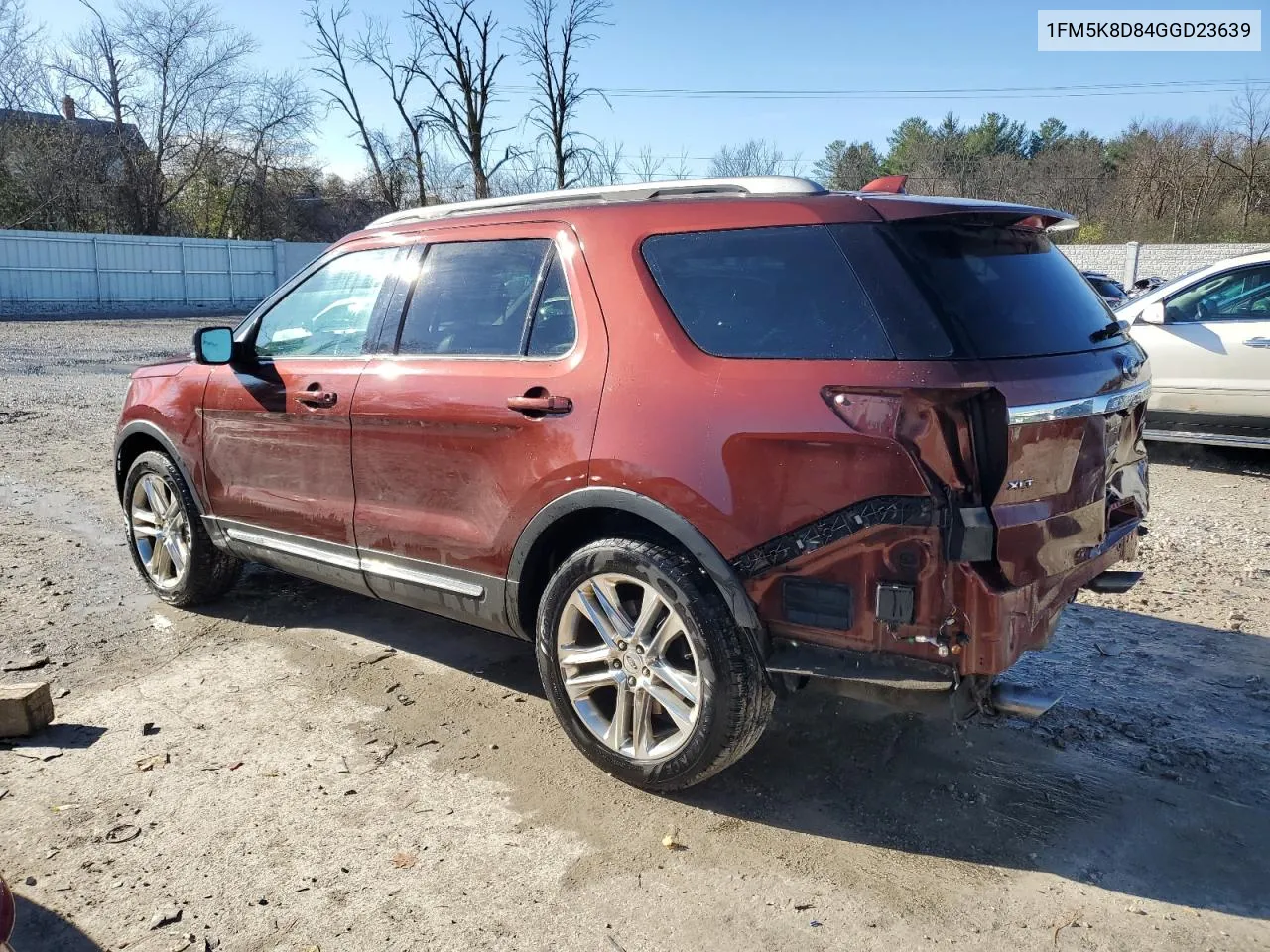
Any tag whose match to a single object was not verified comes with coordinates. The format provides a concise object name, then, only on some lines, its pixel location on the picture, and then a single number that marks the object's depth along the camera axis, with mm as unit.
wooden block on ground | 3564
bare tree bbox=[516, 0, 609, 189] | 32781
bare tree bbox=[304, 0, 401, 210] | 41062
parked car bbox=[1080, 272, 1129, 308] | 15335
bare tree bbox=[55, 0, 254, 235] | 37562
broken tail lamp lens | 1820
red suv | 2645
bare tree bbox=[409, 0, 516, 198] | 35062
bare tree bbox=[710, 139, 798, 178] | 35312
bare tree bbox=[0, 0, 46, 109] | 35594
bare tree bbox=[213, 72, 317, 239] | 41188
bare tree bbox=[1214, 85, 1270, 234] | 32656
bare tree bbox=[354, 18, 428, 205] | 38500
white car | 7805
